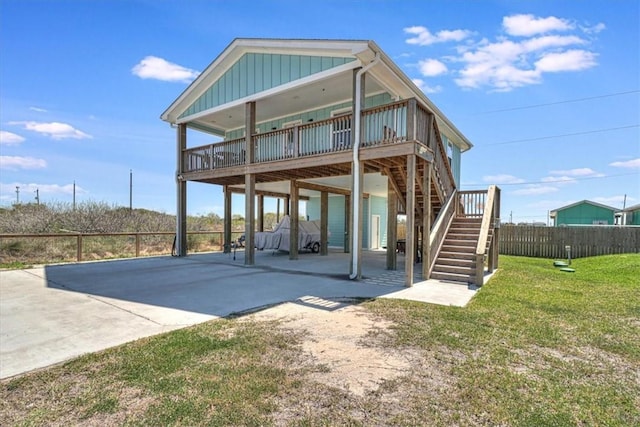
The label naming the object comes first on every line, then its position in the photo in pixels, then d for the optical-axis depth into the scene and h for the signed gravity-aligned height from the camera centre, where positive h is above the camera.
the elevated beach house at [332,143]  8.05 +2.37
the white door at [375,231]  18.23 -0.55
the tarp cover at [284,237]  14.02 -0.70
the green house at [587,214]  26.39 +0.79
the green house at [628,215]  25.14 +0.69
